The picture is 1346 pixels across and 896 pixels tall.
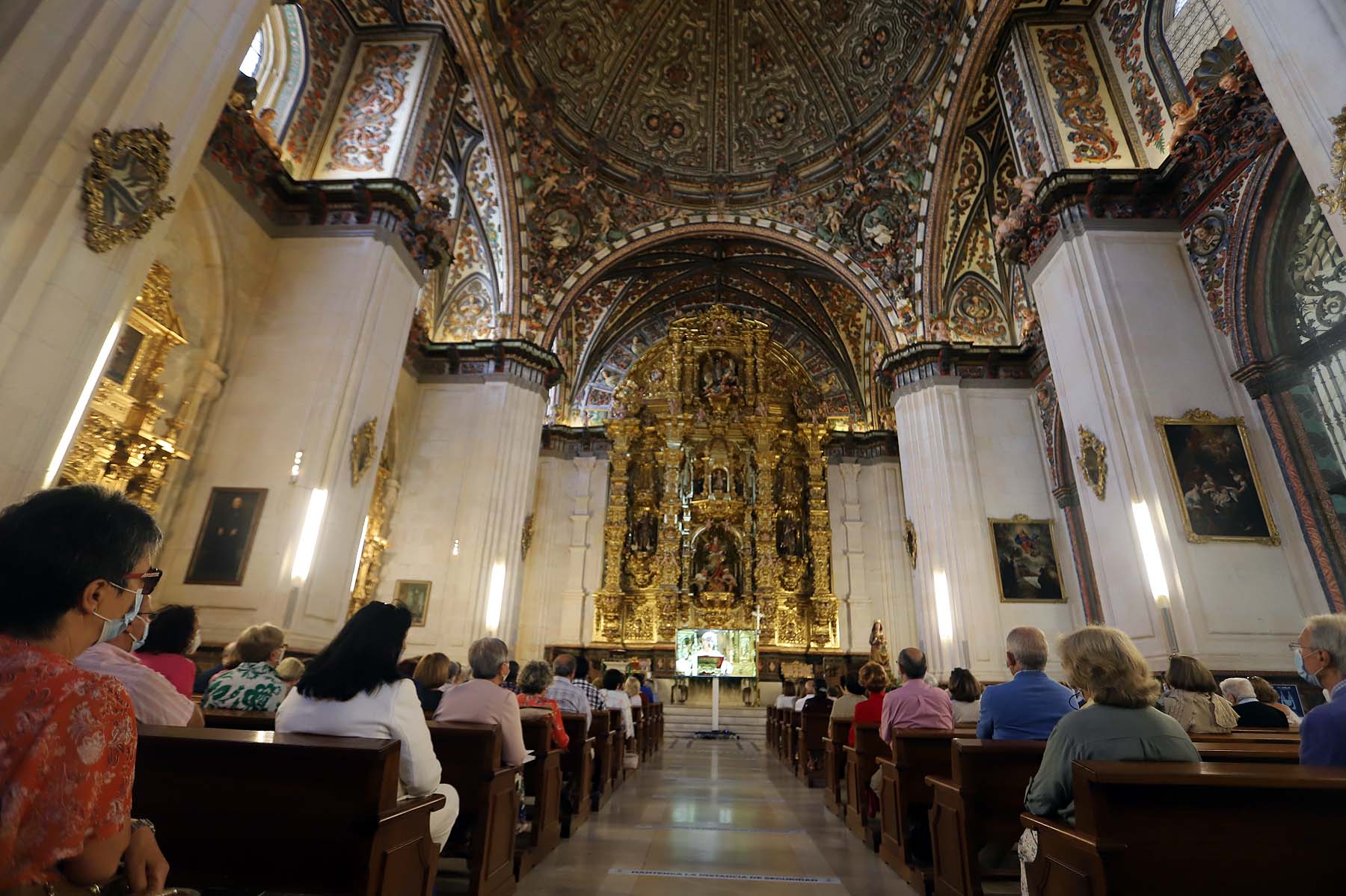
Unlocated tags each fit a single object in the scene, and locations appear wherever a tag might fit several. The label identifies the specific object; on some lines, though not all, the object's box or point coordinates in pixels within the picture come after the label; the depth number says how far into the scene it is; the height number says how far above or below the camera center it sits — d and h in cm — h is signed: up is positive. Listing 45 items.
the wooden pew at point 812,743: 796 -61
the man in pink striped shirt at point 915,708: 438 -8
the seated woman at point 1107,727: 217 -8
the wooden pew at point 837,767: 607 -67
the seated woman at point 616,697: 741 -16
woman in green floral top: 352 -7
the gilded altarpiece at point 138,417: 666 +248
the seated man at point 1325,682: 217 +12
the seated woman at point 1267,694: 499 +11
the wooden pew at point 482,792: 307 -53
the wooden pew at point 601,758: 614 -69
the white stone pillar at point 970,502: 1122 +342
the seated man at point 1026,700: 322 +0
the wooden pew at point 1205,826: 174 -31
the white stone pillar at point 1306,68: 433 +414
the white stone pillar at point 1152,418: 647 +305
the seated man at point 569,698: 573 -14
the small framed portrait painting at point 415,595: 1166 +132
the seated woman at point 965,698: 532 -1
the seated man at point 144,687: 247 -9
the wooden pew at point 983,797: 296 -43
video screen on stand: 1675 +82
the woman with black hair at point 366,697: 233 -9
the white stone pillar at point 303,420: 716 +281
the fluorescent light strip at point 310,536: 729 +141
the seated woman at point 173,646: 307 +8
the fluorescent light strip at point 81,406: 430 +161
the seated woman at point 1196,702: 391 +3
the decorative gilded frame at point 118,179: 422 +303
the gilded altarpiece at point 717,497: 1758 +509
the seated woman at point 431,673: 422 +1
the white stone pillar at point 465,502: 1163 +314
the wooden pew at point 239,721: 304 -24
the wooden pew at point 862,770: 490 -56
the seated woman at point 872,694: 529 -1
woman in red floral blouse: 102 -7
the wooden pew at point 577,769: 517 -66
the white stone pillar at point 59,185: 388 +272
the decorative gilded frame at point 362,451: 822 +264
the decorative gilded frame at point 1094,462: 756 +266
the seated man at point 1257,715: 445 -4
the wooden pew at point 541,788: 406 -66
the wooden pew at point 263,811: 205 -43
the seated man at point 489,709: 345 -16
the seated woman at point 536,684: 489 -4
